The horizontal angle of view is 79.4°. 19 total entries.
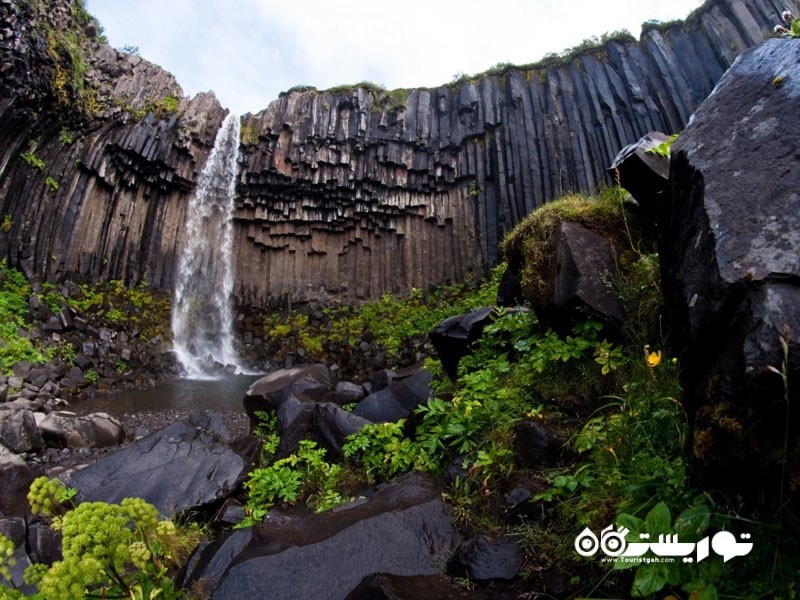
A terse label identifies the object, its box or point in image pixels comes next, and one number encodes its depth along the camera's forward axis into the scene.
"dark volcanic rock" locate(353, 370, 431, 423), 6.16
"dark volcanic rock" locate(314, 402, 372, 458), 5.11
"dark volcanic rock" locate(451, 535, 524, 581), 2.28
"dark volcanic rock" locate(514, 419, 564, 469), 2.94
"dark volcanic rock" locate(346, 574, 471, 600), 2.20
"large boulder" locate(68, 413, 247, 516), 5.07
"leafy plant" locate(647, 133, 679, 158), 3.47
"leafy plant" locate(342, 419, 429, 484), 4.05
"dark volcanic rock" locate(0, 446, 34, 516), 5.52
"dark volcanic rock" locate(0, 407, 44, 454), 7.28
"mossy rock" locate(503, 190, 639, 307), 4.09
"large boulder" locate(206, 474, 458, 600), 2.58
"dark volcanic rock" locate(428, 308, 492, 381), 5.11
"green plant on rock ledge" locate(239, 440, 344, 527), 4.36
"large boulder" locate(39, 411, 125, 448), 7.80
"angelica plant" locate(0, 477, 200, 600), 1.97
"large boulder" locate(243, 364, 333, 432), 7.50
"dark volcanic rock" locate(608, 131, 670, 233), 3.44
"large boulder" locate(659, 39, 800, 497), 1.44
